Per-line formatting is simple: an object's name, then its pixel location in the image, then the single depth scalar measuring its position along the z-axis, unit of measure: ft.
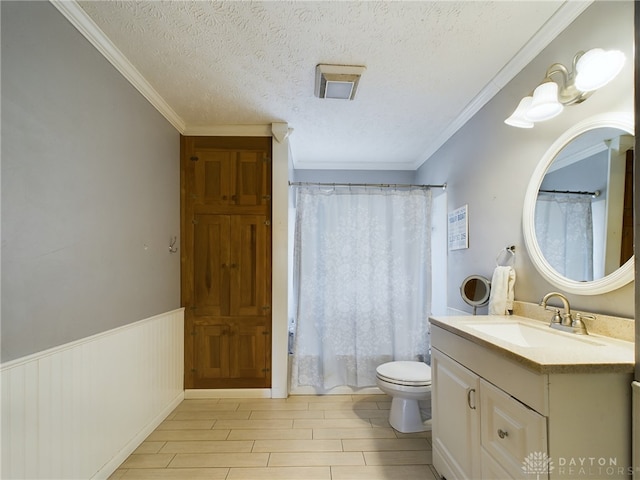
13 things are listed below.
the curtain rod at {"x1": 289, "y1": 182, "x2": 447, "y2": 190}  9.20
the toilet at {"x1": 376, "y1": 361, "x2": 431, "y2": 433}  6.96
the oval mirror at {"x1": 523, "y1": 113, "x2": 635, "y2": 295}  4.04
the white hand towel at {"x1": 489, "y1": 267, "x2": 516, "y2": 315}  5.92
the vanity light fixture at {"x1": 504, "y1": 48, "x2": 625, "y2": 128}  3.98
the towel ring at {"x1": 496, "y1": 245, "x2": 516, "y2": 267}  6.08
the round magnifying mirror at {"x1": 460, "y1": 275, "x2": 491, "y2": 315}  6.82
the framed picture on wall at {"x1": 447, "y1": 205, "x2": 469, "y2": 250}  8.02
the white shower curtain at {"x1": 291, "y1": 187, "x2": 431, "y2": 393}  9.21
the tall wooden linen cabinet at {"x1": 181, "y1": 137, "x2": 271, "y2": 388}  9.02
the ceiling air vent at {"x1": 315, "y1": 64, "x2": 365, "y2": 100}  6.22
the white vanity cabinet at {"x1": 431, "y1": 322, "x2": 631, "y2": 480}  3.05
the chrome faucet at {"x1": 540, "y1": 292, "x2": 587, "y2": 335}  4.34
